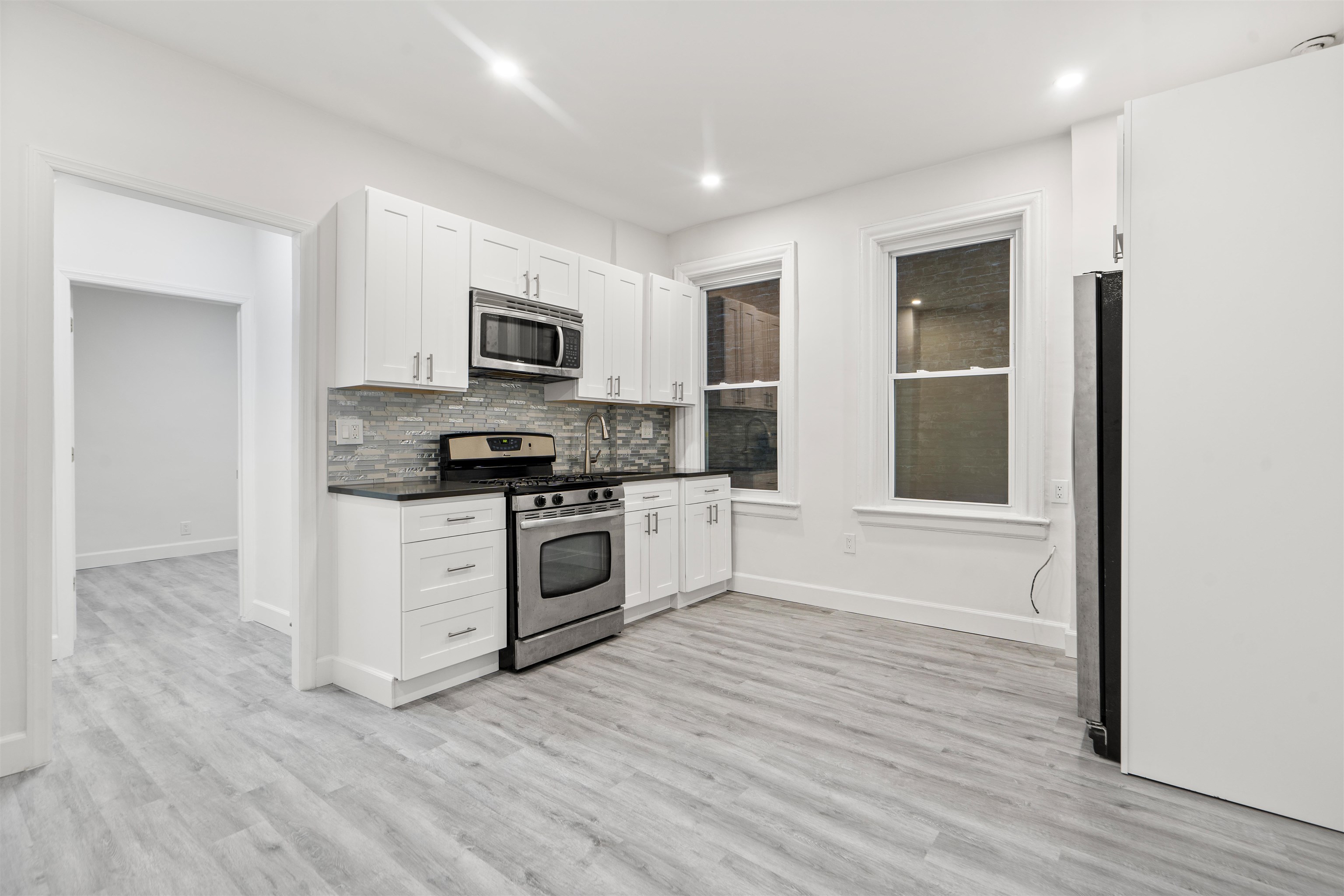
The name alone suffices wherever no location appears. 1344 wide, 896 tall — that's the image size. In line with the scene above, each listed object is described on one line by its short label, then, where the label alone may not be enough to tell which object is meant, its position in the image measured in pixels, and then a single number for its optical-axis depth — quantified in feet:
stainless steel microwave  10.81
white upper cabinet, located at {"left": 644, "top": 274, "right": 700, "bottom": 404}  14.58
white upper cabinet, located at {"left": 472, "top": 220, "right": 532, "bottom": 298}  10.79
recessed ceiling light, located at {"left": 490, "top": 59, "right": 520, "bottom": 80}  8.79
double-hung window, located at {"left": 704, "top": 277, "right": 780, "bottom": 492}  15.08
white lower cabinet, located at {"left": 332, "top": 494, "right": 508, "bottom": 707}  8.81
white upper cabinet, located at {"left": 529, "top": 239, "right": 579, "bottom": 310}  11.77
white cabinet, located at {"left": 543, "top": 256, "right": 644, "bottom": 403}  12.97
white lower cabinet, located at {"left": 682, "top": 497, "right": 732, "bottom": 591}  13.78
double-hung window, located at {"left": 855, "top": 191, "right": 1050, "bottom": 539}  11.57
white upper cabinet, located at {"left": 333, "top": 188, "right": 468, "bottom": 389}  9.36
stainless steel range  10.09
